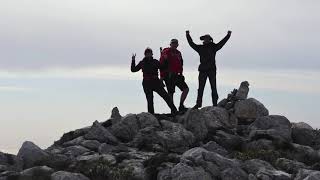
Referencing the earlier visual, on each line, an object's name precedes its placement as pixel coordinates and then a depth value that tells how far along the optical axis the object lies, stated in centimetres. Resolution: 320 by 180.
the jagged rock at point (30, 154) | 2248
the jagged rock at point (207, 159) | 2064
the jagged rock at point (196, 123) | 2625
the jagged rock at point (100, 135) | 2567
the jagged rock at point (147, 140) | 2468
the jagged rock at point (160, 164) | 2044
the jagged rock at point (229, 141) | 2547
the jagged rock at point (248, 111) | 3041
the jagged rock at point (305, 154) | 2398
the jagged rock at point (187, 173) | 1927
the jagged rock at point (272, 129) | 2609
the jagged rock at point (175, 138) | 2481
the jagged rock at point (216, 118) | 2717
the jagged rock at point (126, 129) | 2659
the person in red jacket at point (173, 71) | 2727
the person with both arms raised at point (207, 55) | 2781
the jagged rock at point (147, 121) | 2683
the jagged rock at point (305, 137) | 2770
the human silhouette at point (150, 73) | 2650
